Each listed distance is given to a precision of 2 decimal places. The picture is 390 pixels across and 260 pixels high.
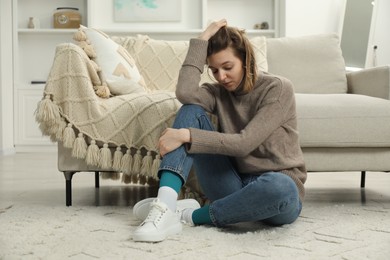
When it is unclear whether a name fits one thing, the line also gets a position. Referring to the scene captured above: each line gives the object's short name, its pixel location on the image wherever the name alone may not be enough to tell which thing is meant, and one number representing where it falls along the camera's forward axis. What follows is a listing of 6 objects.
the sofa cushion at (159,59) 3.04
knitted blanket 2.28
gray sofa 2.37
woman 1.75
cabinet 5.28
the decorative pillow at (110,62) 2.59
